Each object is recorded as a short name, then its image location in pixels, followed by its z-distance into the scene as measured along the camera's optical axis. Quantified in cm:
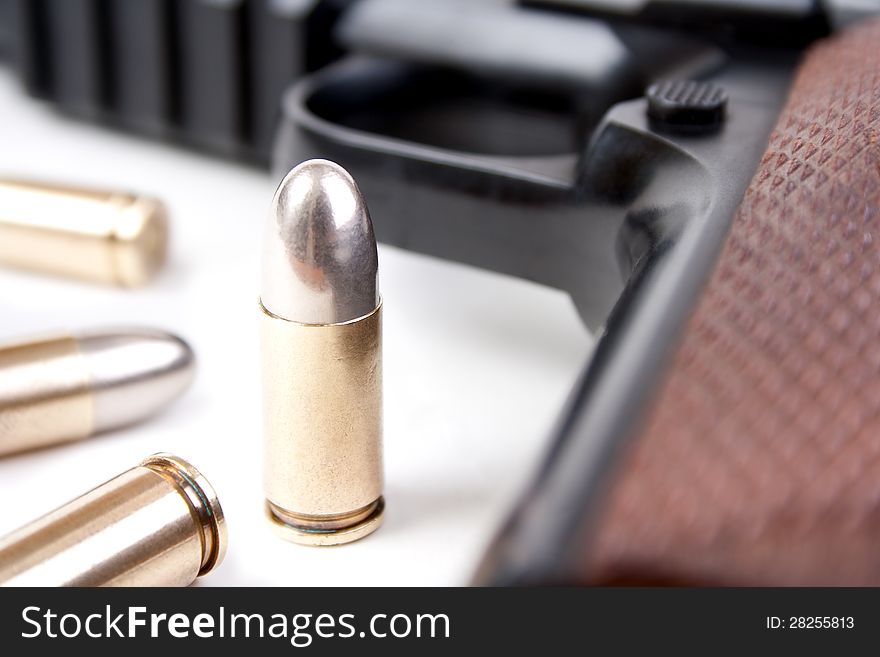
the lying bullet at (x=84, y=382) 15
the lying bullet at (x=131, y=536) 13
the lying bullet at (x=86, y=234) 18
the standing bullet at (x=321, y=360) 13
